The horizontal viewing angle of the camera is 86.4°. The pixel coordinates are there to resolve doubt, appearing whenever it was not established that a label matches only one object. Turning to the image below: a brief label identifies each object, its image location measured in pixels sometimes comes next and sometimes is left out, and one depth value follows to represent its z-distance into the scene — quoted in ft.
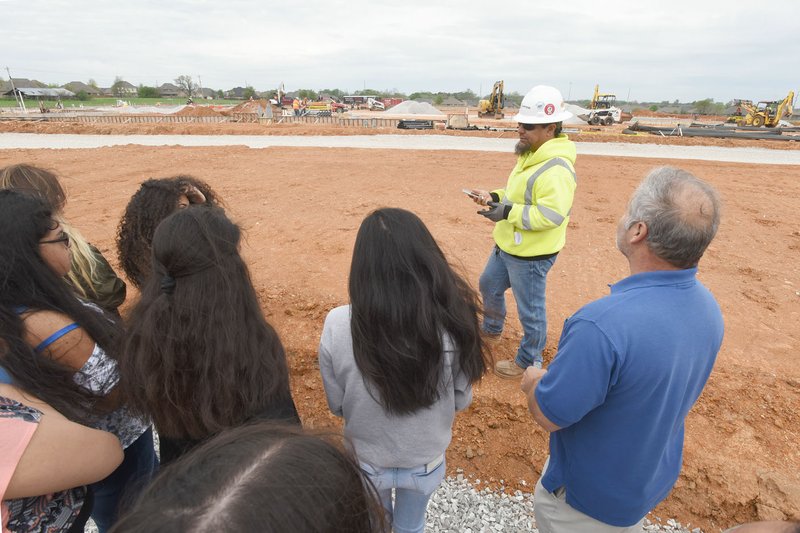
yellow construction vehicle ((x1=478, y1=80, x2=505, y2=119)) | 106.52
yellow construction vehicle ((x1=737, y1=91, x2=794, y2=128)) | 86.48
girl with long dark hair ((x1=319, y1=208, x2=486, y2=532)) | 4.99
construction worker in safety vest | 9.85
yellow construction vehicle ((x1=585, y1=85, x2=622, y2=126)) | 106.48
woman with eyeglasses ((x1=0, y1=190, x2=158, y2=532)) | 4.83
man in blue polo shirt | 4.73
